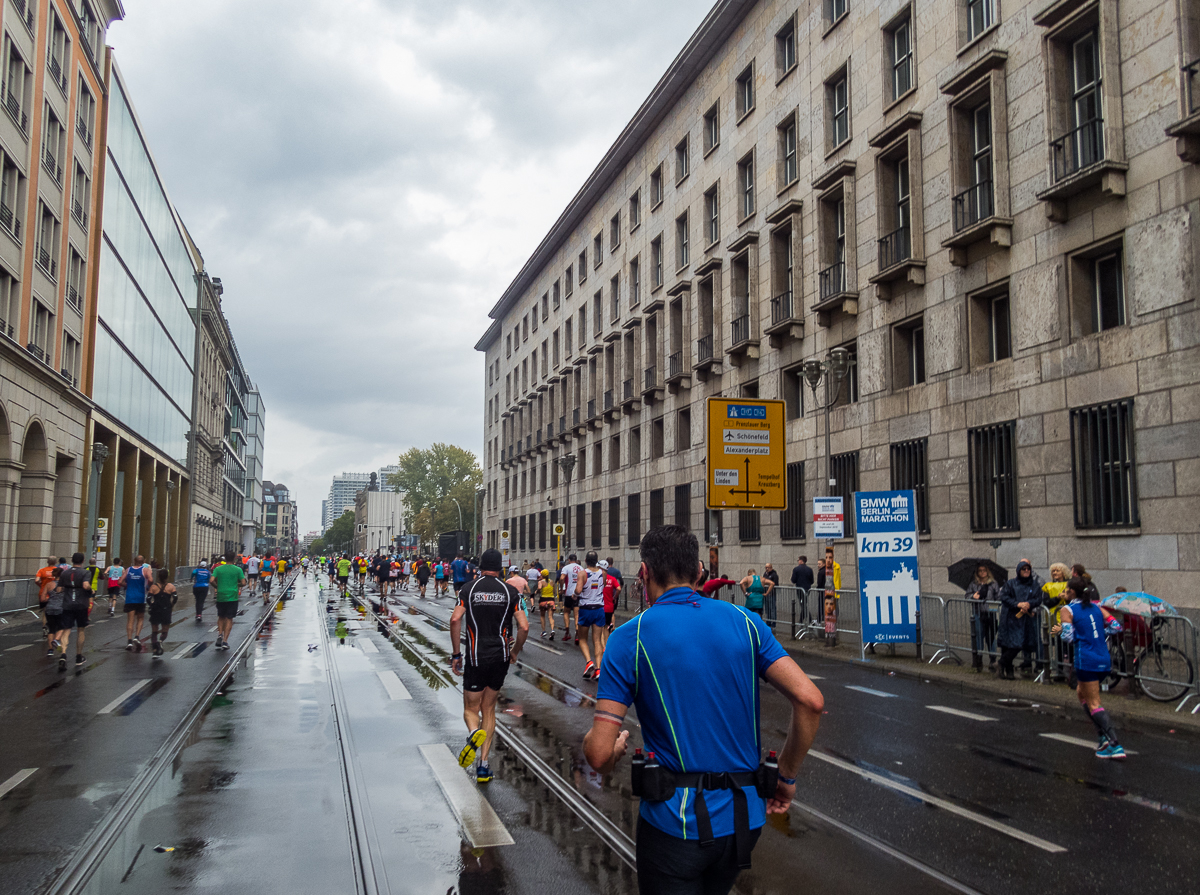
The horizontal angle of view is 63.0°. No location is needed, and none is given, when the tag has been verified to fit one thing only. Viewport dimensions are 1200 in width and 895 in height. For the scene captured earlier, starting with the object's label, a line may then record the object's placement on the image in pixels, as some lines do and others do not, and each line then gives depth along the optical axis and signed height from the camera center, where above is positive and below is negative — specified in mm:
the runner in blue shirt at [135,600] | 18656 -1089
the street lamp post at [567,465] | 43562 +3461
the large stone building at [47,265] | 30891 +9749
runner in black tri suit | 8117 -829
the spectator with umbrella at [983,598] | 15844 -910
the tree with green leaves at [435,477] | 121250 +8274
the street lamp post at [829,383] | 19984 +3688
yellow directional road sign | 22328 +2015
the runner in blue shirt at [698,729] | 2990 -587
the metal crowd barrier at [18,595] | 25812 -1425
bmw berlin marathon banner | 17125 -445
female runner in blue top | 8945 -1064
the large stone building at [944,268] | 16438 +6251
